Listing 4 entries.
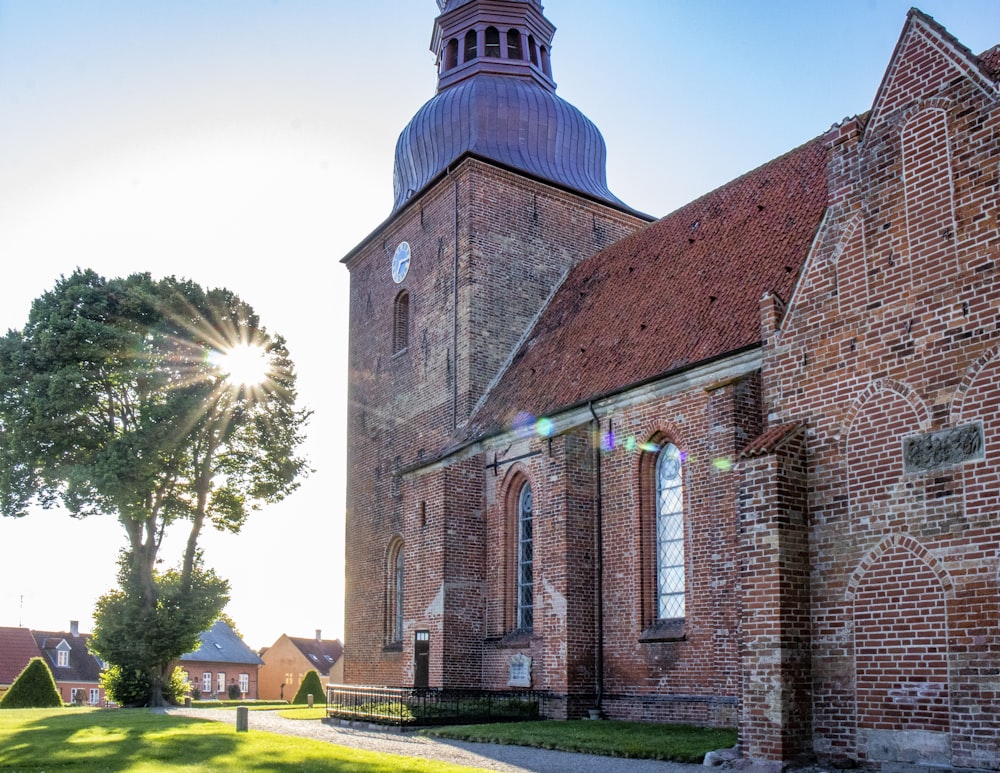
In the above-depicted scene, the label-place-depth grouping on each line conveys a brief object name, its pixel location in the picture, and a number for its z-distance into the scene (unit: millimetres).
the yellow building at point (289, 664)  71375
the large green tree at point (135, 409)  26375
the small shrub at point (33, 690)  31234
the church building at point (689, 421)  11008
